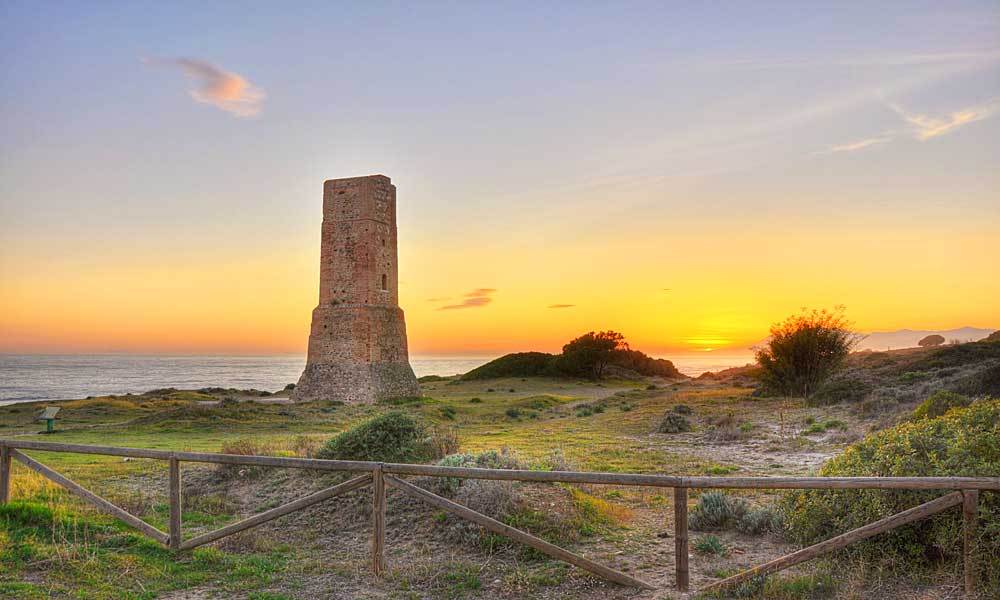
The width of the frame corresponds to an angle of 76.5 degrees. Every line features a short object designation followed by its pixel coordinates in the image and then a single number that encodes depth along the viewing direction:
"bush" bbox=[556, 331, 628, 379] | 61.34
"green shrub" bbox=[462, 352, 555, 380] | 60.41
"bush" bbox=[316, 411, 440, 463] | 10.77
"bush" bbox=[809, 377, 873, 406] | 21.70
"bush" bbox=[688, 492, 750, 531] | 8.21
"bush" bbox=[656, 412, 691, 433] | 19.33
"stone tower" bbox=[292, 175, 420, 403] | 31.27
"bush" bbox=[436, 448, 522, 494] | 8.88
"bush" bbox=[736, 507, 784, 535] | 7.84
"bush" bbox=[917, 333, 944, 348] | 74.50
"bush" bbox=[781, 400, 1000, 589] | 5.80
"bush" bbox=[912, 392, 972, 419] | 12.02
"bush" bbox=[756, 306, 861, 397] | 27.12
